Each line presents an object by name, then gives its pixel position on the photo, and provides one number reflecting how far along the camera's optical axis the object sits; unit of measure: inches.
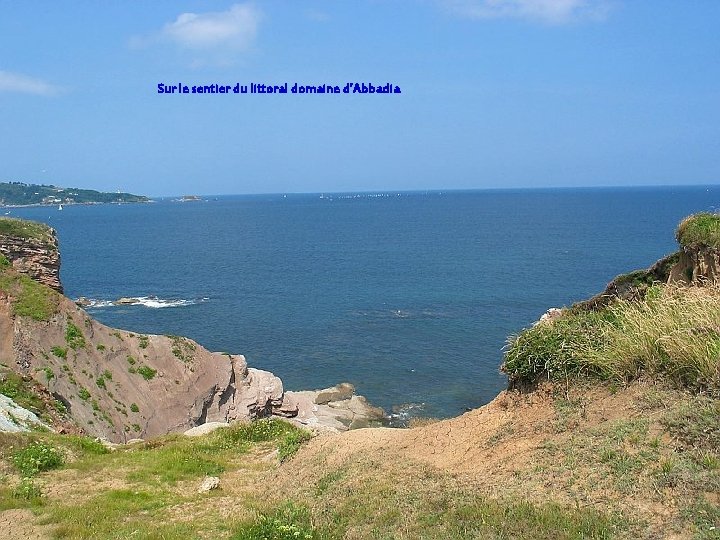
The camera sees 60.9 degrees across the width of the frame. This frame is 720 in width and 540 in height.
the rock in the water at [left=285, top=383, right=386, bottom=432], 1644.9
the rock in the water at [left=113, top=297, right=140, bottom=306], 2989.7
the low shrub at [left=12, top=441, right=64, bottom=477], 553.3
